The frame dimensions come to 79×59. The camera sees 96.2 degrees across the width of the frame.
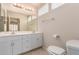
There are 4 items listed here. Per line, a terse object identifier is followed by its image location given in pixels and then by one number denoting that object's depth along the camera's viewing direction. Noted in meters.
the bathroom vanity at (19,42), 1.74
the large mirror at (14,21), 1.98
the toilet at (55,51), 1.27
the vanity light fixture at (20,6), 1.98
